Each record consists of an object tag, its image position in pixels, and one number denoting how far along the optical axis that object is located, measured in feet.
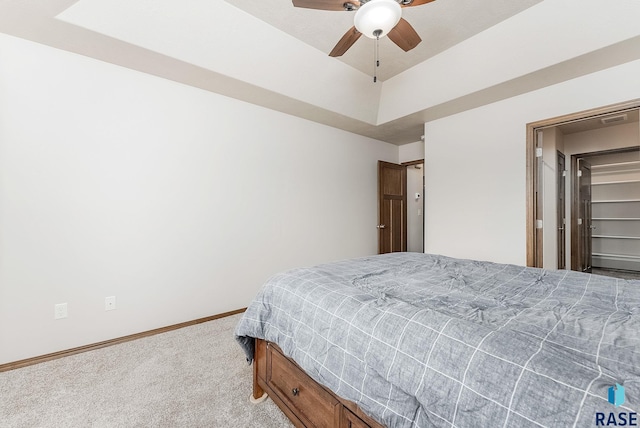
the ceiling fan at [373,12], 5.43
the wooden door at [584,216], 15.40
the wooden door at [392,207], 14.98
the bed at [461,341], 2.15
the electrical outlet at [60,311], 7.18
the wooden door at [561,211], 13.04
